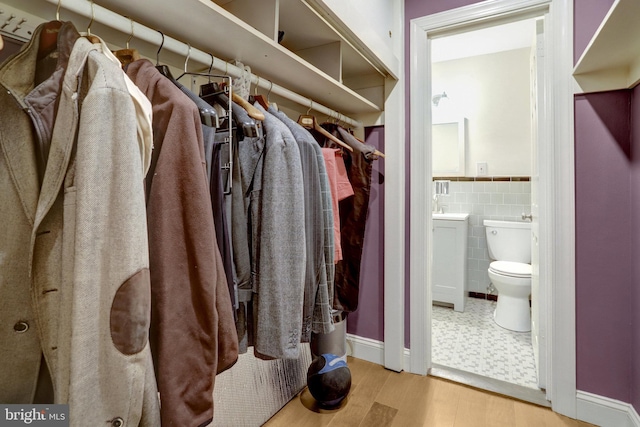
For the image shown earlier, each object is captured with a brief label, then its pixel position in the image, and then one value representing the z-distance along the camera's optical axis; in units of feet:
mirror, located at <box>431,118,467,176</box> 11.16
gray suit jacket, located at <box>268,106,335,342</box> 3.40
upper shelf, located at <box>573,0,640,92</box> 3.29
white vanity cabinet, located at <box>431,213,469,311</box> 9.78
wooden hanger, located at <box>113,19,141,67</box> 2.65
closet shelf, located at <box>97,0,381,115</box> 2.74
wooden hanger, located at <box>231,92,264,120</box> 3.12
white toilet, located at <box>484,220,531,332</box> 8.30
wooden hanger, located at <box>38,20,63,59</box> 2.08
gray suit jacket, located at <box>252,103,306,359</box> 2.96
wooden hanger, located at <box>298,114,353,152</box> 4.78
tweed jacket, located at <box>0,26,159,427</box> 1.70
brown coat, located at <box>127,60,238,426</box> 2.06
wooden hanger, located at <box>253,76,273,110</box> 3.65
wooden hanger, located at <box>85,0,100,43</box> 2.18
